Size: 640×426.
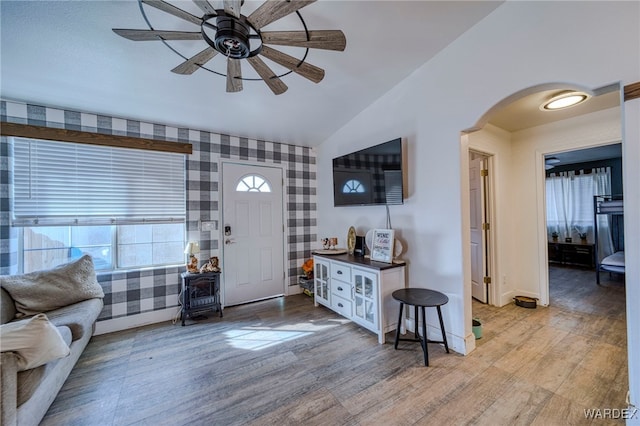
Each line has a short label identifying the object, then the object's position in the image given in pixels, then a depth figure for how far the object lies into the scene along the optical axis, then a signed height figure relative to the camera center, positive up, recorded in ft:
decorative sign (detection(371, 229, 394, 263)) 8.53 -1.10
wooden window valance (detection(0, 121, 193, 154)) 7.72 +2.92
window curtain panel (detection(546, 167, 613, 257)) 16.52 +0.57
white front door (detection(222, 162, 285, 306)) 11.34 -0.75
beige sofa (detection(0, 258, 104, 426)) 3.99 -2.70
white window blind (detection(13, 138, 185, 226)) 7.93 +1.29
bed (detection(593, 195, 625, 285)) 11.87 -1.27
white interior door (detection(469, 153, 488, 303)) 10.88 -0.63
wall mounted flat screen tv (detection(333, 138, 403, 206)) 8.51 +1.54
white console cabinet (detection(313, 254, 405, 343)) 7.96 -2.67
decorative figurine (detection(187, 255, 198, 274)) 9.84 -1.92
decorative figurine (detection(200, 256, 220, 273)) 9.96 -1.98
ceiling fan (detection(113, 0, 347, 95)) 4.11 +3.42
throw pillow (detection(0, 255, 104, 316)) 6.41 -1.86
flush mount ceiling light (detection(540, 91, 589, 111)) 7.82 +3.74
